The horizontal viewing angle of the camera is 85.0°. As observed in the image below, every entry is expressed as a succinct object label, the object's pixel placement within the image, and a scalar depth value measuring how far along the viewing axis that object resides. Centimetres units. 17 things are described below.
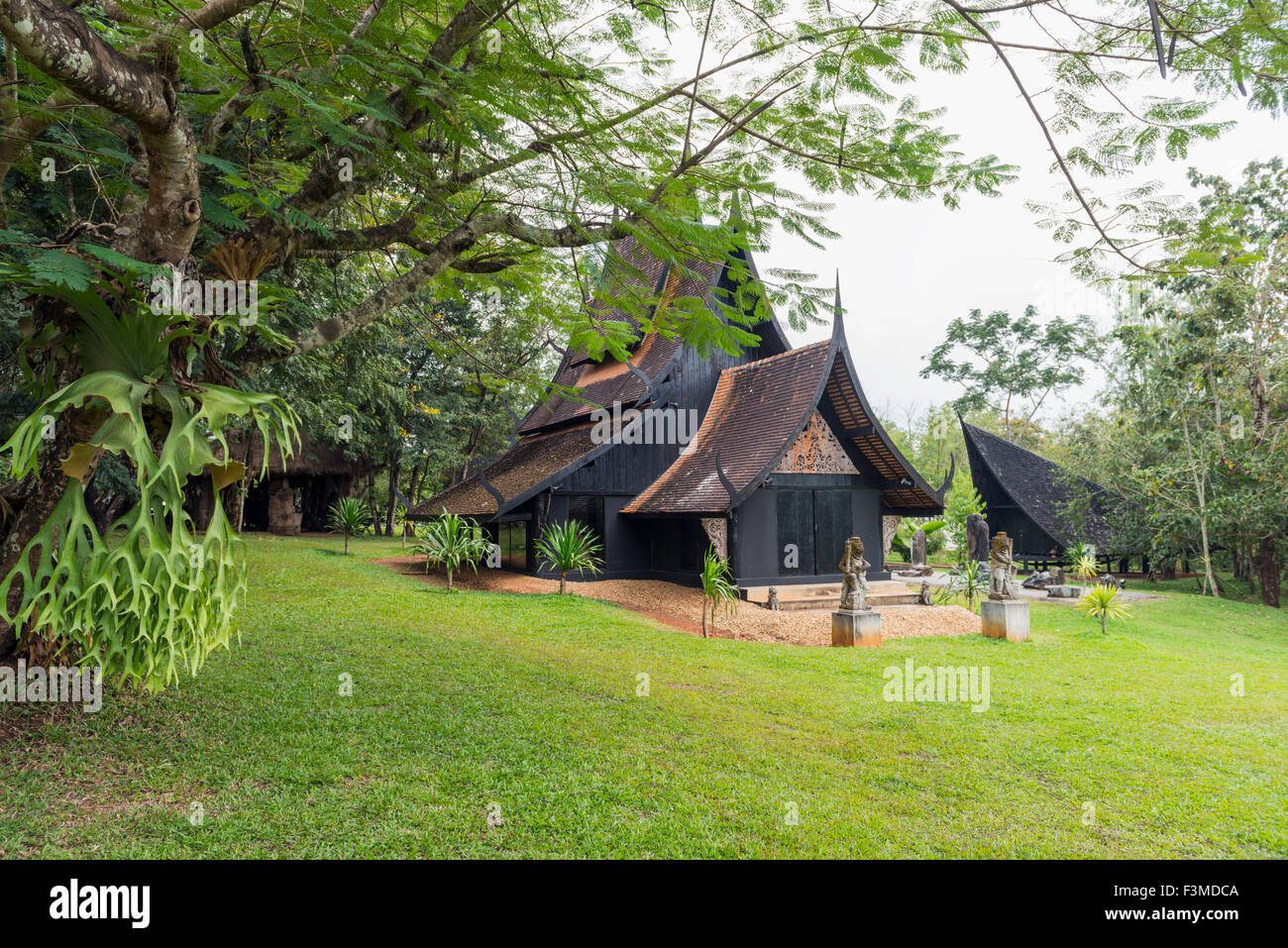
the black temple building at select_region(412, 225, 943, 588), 1397
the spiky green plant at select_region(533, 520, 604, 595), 1370
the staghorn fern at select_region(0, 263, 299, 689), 391
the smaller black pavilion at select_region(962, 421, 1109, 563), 2441
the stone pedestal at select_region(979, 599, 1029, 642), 1232
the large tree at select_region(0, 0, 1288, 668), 417
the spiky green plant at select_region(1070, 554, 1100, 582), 1991
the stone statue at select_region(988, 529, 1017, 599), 1233
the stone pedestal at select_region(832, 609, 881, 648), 1111
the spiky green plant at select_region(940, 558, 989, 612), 1539
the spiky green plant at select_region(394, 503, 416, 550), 2122
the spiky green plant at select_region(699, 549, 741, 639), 1122
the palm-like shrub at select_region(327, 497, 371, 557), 2027
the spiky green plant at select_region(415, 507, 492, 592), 1462
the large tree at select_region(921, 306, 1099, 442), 4322
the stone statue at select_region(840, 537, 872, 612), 1120
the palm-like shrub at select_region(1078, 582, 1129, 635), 1400
